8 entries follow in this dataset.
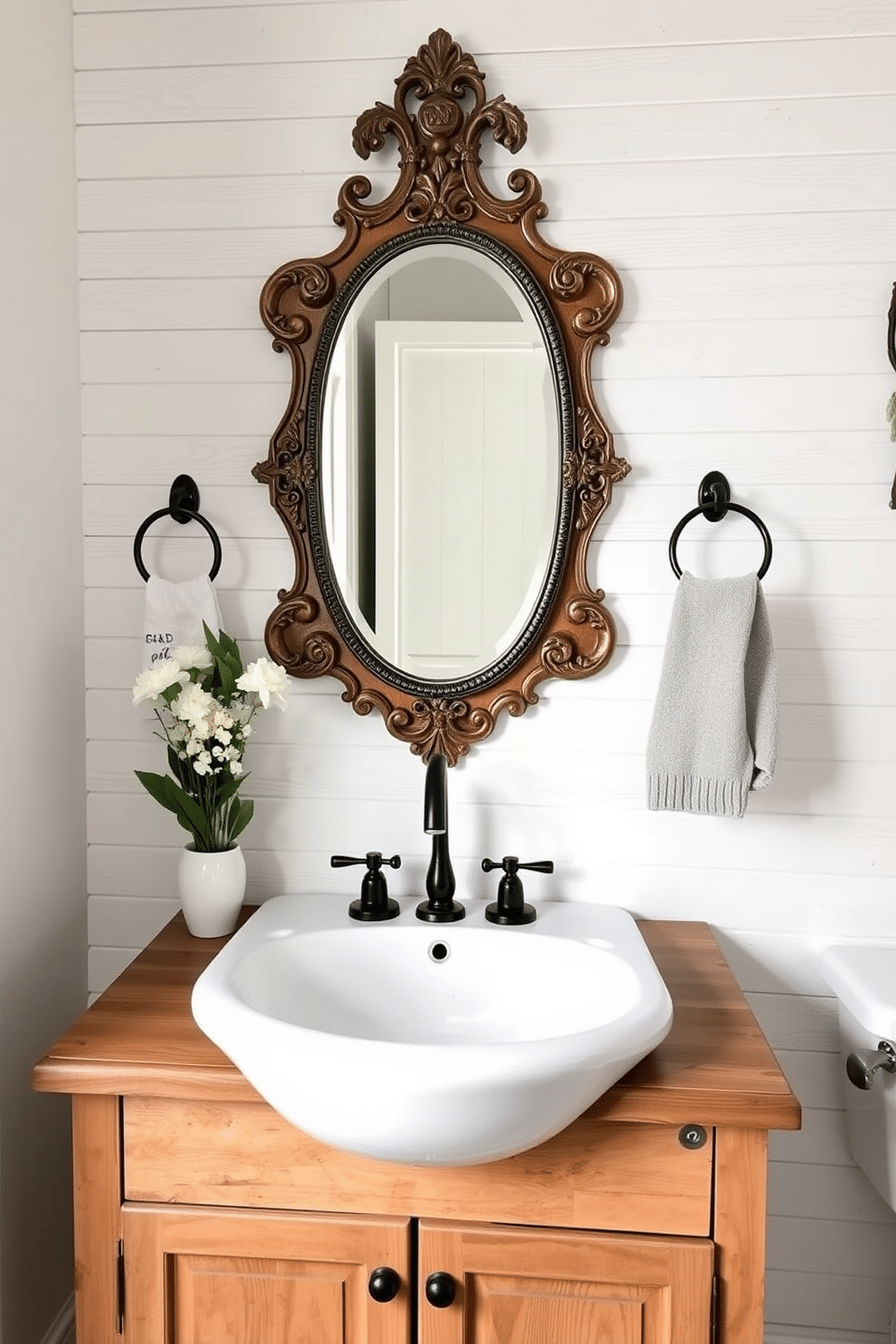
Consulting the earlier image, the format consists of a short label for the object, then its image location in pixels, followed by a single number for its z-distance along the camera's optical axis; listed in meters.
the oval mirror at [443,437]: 1.53
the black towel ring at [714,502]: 1.51
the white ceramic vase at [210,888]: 1.51
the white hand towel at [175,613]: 1.60
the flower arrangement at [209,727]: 1.48
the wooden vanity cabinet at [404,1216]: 1.16
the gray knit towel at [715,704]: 1.45
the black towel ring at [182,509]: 1.61
